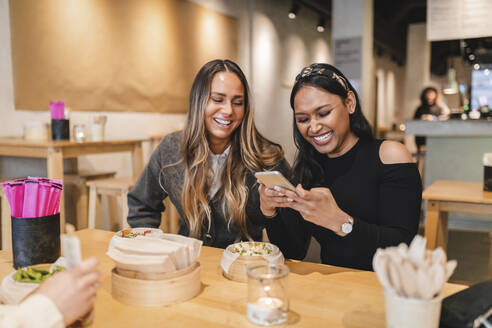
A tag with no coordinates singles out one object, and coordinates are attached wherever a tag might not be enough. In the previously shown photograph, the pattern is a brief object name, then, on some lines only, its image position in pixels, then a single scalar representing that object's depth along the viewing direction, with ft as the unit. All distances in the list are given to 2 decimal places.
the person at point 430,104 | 20.71
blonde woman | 6.00
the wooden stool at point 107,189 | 10.61
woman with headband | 4.69
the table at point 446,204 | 7.91
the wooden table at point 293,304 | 2.93
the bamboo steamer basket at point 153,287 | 3.15
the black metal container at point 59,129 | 10.28
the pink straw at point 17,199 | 3.70
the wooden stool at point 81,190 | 11.63
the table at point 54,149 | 9.34
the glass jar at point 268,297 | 2.89
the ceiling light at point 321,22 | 24.14
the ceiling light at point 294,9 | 21.98
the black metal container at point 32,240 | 3.76
